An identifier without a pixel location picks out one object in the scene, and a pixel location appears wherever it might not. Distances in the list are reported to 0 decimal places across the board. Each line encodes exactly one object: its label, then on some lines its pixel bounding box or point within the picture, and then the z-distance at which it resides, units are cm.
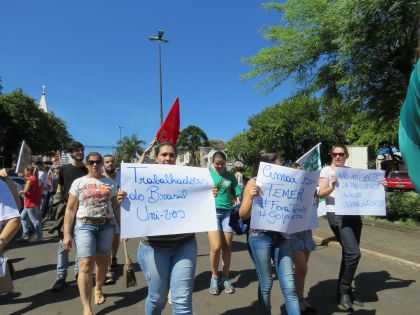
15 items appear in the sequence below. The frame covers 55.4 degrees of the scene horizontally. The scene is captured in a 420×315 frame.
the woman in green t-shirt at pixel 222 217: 526
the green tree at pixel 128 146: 8118
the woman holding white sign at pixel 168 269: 319
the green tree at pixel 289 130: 3862
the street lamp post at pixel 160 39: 2448
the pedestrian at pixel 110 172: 579
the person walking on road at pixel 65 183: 554
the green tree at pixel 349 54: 958
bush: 1029
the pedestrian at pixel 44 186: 1222
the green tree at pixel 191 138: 7250
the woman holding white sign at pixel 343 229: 458
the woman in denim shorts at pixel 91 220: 434
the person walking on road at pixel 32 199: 951
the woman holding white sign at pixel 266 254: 363
